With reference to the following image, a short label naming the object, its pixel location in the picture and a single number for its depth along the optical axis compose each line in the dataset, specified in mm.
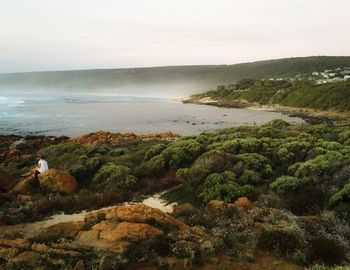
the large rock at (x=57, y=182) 13242
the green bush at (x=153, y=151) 16594
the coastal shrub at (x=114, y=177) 13555
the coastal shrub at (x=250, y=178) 12547
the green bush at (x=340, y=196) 10227
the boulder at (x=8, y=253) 6897
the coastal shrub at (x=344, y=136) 17675
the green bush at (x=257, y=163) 13530
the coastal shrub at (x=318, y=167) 12539
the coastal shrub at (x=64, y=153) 17328
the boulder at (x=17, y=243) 7234
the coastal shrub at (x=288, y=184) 11586
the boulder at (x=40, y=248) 7066
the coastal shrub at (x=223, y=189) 11586
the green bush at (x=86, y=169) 14828
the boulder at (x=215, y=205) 9966
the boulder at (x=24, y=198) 12031
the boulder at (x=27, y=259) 6652
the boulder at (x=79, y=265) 6409
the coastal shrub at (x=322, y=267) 5955
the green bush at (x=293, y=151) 14820
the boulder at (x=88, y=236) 7574
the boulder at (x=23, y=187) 13195
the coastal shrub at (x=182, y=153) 15219
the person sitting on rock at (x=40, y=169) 13835
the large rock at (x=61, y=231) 7682
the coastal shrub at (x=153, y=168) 14703
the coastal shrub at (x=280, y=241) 7145
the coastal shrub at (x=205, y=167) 13133
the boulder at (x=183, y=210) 9547
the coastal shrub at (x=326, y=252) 6840
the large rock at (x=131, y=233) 7395
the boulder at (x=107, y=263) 6469
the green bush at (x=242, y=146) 16031
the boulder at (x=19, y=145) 26225
